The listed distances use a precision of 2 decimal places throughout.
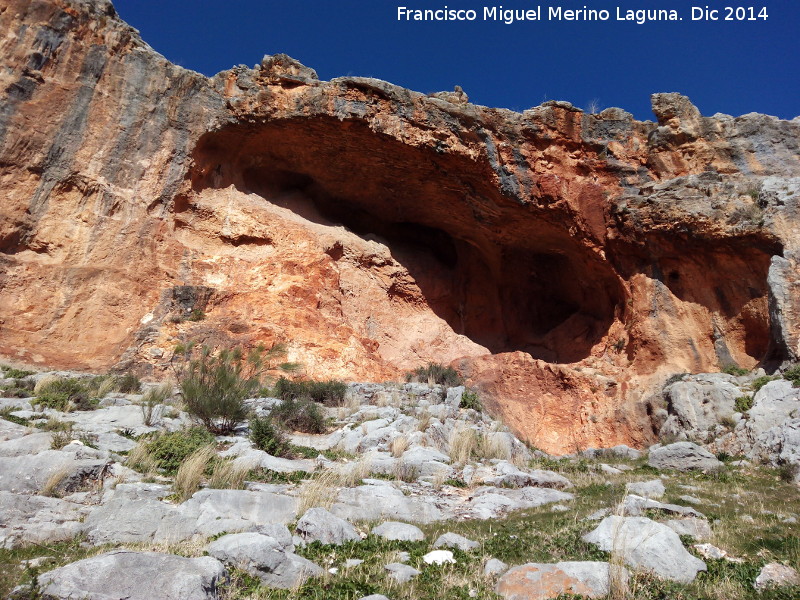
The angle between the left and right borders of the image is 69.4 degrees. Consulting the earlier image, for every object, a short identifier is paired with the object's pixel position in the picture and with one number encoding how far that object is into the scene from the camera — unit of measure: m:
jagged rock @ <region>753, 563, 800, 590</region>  3.93
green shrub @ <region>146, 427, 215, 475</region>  6.70
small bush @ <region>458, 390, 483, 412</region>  13.36
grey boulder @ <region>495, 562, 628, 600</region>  3.75
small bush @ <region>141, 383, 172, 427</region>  9.00
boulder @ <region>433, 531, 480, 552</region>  4.86
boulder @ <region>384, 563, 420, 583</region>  4.05
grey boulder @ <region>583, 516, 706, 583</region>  4.11
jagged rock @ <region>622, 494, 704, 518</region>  5.88
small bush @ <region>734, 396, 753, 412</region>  13.15
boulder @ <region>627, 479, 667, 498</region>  7.25
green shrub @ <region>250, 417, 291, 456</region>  8.26
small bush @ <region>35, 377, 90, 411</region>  9.33
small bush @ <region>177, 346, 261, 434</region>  9.30
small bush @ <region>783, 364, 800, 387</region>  12.71
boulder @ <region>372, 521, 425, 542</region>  5.10
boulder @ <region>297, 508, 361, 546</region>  4.76
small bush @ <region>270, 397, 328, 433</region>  10.70
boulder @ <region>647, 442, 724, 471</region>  10.31
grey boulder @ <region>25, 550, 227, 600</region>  2.95
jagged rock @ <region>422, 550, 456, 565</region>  4.42
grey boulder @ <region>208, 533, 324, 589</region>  3.82
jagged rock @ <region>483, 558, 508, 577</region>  4.17
